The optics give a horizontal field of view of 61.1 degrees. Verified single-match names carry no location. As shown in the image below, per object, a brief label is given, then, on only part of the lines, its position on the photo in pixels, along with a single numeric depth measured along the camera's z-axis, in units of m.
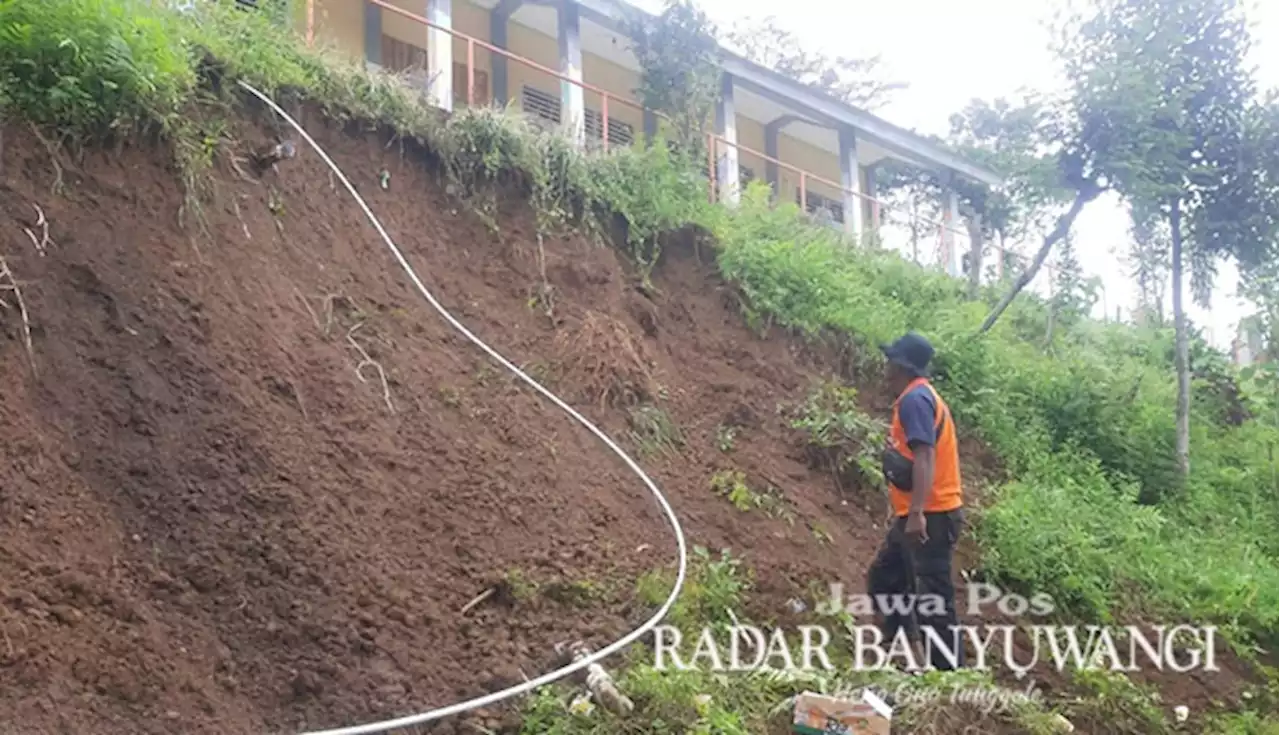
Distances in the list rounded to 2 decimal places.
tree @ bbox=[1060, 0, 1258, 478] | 9.40
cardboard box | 4.00
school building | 12.26
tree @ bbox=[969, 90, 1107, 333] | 9.68
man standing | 4.88
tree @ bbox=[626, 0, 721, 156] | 12.96
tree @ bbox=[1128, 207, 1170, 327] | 11.02
